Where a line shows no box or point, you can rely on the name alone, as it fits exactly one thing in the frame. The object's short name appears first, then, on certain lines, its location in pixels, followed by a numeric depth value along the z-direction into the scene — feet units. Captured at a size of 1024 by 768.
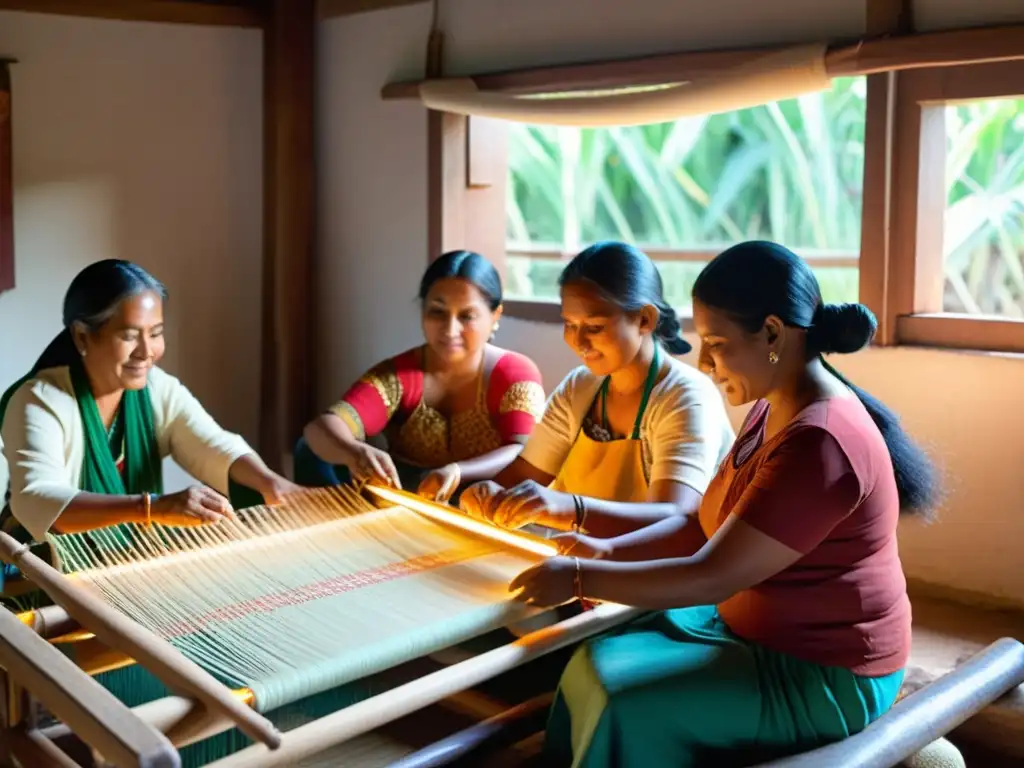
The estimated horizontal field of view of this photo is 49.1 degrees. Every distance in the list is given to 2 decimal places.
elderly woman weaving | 7.43
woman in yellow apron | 6.66
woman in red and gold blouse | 9.11
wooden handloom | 4.20
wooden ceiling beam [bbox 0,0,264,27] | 12.42
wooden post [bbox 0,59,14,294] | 12.09
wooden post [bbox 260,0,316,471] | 13.83
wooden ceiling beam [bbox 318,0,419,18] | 13.04
